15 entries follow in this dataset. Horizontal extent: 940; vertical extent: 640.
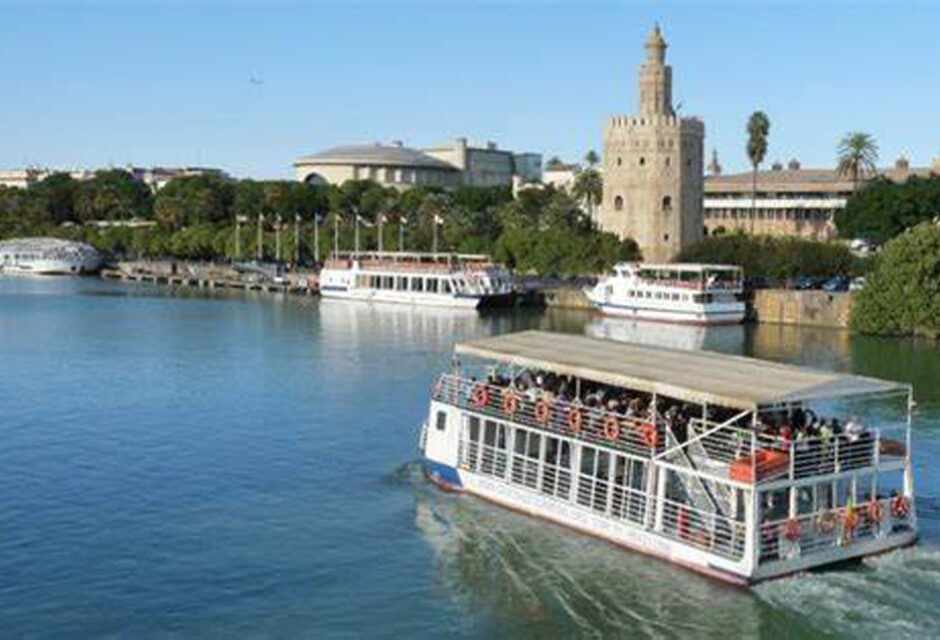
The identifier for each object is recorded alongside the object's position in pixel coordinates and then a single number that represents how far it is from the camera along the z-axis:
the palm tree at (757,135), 151.50
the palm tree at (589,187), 168.00
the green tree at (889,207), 131.12
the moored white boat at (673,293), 107.38
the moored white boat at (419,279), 119.25
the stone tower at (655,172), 139.88
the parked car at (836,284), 111.44
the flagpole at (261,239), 166.25
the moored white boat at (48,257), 177.50
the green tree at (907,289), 89.81
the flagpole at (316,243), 161.75
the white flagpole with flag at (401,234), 152.00
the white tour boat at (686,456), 31.11
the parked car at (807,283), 115.57
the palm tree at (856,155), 145.88
